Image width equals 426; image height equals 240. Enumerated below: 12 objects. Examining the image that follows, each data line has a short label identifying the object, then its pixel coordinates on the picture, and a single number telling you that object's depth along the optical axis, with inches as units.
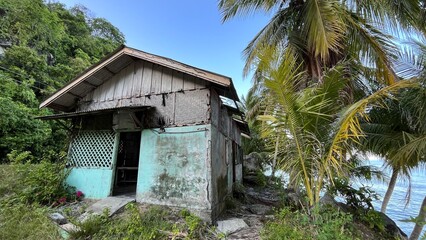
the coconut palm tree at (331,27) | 209.6
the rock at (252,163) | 516.1
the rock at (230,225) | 173.5
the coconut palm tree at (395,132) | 210.1
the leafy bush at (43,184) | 213.3
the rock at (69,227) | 160.4
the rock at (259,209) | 225.6
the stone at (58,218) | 177.1
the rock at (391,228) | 211.1
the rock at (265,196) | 277.1
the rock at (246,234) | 161.2
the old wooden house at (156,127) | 196.9
